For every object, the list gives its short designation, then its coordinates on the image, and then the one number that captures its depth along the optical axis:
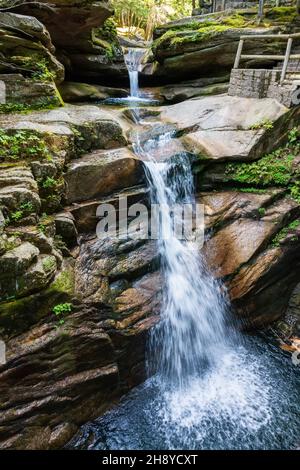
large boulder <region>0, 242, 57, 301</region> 4.65
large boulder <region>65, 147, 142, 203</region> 6.49
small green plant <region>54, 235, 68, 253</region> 5.71
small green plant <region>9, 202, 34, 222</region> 5.12
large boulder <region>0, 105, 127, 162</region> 6.25
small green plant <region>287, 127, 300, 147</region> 8.41
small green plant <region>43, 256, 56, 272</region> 5.07
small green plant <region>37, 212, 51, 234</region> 5.39
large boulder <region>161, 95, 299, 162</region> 8.15
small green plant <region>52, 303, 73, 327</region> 5.13
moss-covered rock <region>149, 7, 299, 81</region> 11.43
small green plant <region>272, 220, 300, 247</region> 7.20
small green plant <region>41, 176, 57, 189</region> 5.77
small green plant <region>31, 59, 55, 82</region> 7.85
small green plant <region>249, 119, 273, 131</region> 8.25
